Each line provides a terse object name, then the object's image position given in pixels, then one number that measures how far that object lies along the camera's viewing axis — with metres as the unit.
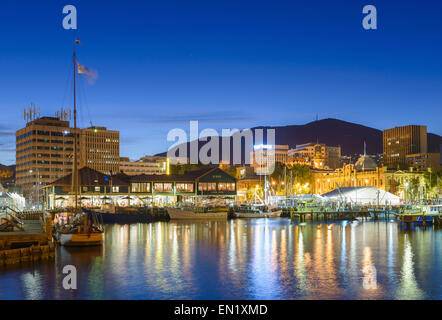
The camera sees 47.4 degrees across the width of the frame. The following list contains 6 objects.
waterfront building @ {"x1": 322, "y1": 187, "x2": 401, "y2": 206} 125.88
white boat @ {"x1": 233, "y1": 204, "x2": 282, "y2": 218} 116.44
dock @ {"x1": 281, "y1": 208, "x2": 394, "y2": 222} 104.00
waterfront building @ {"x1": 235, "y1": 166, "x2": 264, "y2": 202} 188.38
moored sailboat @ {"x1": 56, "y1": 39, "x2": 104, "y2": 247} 49.72
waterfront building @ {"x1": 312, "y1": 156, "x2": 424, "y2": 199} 167.25
